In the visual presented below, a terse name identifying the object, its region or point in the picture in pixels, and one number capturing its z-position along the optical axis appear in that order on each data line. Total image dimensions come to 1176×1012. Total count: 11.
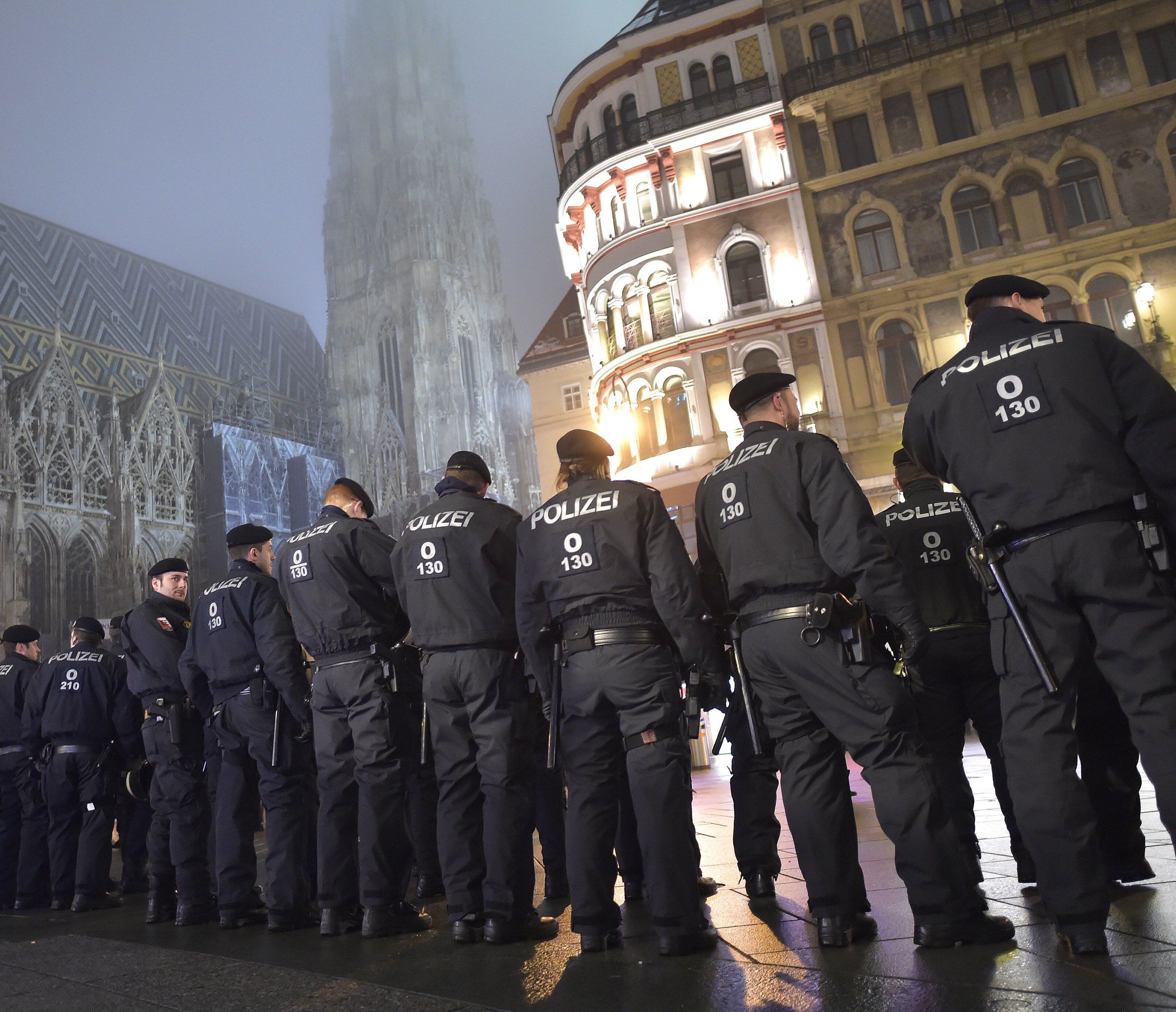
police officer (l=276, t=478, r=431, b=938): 4.59
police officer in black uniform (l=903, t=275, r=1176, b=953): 2.91
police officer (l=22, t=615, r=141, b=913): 6.93
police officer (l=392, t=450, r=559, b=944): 4.19
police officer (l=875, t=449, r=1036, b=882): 4.29
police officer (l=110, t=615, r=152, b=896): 7.41
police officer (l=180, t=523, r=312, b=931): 5.03
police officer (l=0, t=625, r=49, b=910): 7.48
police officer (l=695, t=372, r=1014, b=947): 3.29
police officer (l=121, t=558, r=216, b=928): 5.58
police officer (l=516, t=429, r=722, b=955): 3.73
